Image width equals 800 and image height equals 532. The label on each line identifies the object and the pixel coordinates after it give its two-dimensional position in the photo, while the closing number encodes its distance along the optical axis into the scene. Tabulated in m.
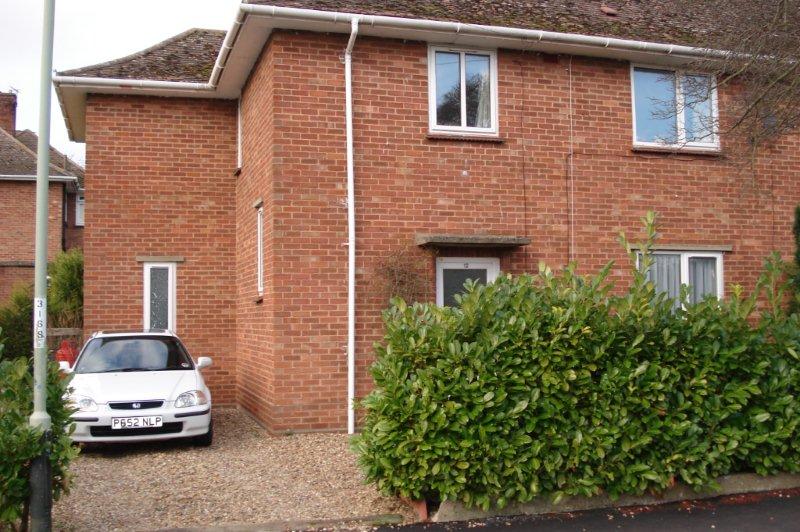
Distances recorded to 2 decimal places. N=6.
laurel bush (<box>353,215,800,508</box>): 6.69
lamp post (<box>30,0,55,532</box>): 5.89
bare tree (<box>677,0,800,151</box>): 8.59
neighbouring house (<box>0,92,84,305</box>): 27.41
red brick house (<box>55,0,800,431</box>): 10.62
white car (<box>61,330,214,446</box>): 9.37
